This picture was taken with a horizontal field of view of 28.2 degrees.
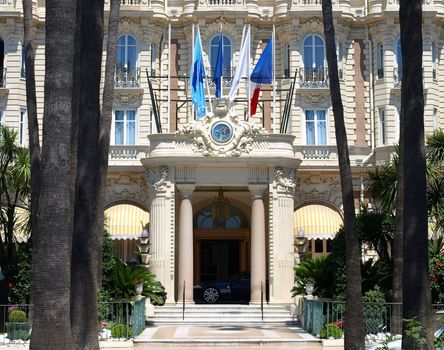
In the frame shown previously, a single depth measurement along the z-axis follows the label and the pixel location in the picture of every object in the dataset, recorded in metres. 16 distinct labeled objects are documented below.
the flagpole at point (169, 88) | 41.33
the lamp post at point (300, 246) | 38.94
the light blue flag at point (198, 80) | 39.91
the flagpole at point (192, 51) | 43.24
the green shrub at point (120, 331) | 27.08
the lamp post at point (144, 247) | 38.56
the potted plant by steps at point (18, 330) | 25.92
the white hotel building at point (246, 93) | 42.28
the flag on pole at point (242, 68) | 39.84
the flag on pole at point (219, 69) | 39.84
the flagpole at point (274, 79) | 41.22
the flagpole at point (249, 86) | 40.62
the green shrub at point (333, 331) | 27.41
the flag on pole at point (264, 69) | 39.41
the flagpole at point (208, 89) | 39.71
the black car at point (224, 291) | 40.22
